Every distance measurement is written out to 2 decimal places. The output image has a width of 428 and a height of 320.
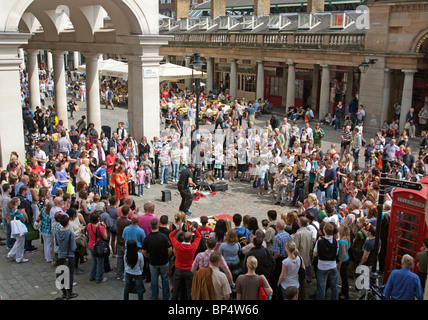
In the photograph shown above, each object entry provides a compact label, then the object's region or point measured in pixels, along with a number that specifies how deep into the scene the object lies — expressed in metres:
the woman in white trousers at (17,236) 9.62
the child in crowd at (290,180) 13.71
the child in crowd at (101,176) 13.57
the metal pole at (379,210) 7.55
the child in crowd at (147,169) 15.13
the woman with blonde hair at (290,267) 7.33
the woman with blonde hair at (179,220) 8.58
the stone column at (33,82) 25.31
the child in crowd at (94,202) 9.95
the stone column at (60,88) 22.84
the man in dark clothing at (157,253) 7.85
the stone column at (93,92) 20.91
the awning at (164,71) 24.16
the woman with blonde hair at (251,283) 6.75
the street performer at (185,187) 12.31
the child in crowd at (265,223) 8.49
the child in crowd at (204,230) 8.60
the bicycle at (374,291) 7.97
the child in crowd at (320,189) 13.18
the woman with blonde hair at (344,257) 8.31
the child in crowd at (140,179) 14.33
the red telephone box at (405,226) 8.36
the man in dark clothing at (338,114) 25.33
